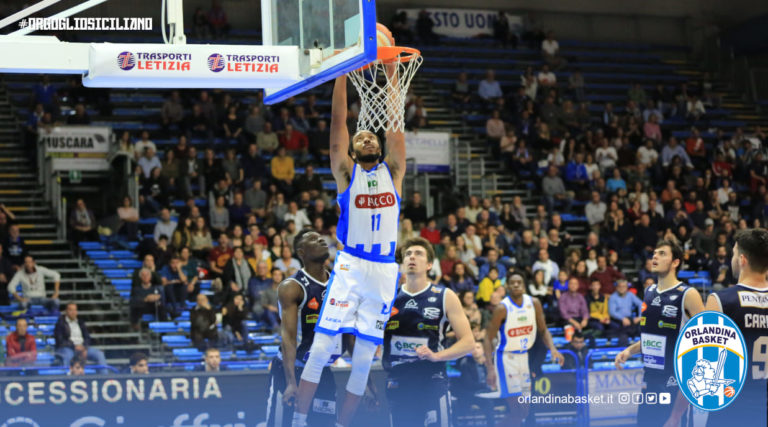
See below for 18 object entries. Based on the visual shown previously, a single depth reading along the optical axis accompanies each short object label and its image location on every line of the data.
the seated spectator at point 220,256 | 15.78
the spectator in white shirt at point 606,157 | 21.83
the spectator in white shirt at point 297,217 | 17.02
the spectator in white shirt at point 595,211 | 20.05
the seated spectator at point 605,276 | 16.81
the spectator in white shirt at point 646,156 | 22.34
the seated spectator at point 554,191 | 20.83
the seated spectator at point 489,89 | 23.89
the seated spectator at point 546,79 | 24.36
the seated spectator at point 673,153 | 22.62
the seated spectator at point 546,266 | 16.88
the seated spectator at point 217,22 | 22.44
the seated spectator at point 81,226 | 16.78
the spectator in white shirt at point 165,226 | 16.58
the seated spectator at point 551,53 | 25.78
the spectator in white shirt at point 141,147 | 17.75
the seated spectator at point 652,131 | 23.52
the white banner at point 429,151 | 19.41
